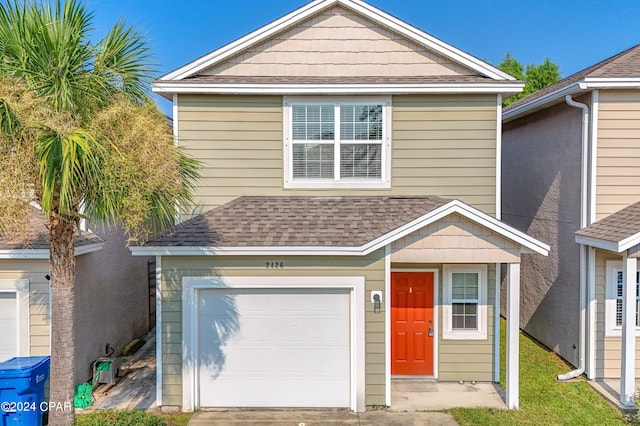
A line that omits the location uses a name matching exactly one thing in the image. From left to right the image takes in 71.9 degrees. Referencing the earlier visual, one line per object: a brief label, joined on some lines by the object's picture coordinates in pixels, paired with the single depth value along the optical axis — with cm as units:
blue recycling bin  662
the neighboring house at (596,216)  838
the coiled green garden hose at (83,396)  772
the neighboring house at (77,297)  768
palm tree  491
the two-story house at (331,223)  771
